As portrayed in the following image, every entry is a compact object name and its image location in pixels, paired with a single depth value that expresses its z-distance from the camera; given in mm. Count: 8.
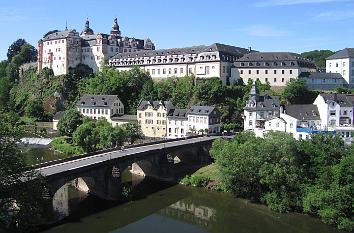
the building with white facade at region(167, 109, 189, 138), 73812
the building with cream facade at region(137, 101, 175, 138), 76625
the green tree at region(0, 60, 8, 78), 137750
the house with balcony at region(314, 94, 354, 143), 62312
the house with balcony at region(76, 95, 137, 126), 82875
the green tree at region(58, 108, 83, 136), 74875
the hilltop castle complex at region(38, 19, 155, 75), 110812
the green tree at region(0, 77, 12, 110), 116100
